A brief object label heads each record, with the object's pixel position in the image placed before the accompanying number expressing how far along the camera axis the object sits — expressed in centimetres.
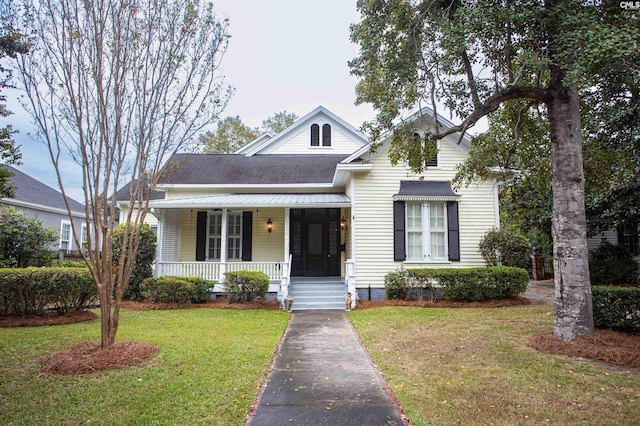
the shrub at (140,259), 1120
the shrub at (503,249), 1129
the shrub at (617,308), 666
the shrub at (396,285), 1096
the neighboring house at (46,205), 1814
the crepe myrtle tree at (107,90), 555
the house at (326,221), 1155
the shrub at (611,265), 1400
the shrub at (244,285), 1086
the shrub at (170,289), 1073
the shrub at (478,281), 1052
